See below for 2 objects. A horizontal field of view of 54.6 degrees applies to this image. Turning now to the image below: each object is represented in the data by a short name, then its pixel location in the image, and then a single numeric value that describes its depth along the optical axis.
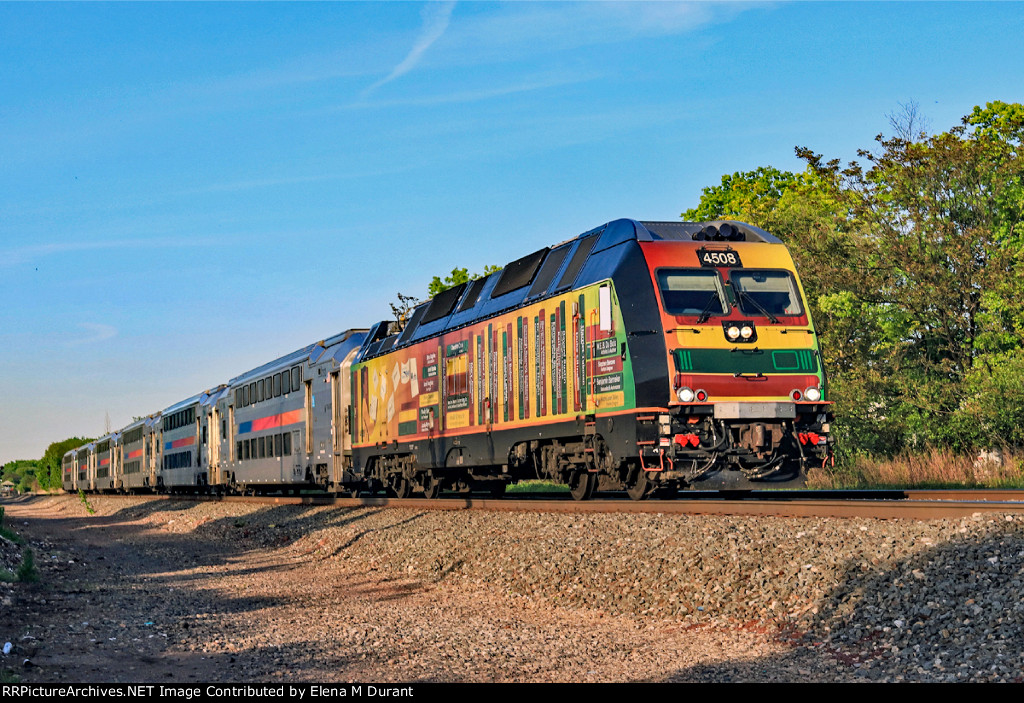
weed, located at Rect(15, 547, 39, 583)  14.37
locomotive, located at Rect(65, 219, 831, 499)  13.90
